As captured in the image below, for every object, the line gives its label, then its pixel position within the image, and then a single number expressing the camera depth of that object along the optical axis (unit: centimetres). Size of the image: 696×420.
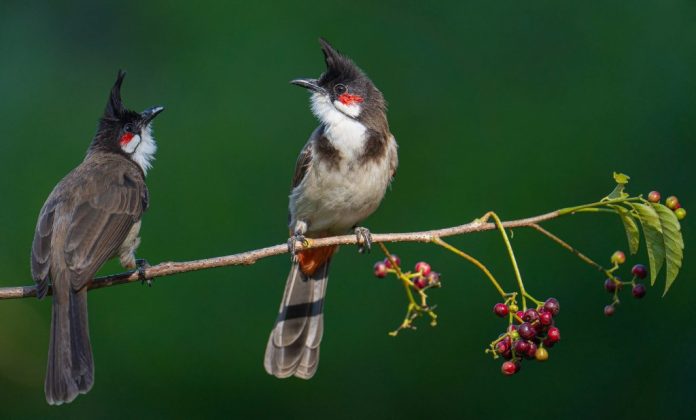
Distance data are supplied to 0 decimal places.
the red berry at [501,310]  458
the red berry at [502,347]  448
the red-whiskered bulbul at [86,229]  536
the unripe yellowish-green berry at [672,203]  443
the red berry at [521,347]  441
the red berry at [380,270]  553
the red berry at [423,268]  531
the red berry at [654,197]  442
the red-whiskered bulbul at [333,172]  669
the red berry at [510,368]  447
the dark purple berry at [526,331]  441
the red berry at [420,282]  537
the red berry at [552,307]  451
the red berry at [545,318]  447
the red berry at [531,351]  443
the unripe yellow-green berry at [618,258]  477
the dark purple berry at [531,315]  450
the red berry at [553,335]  451
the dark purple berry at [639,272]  484
